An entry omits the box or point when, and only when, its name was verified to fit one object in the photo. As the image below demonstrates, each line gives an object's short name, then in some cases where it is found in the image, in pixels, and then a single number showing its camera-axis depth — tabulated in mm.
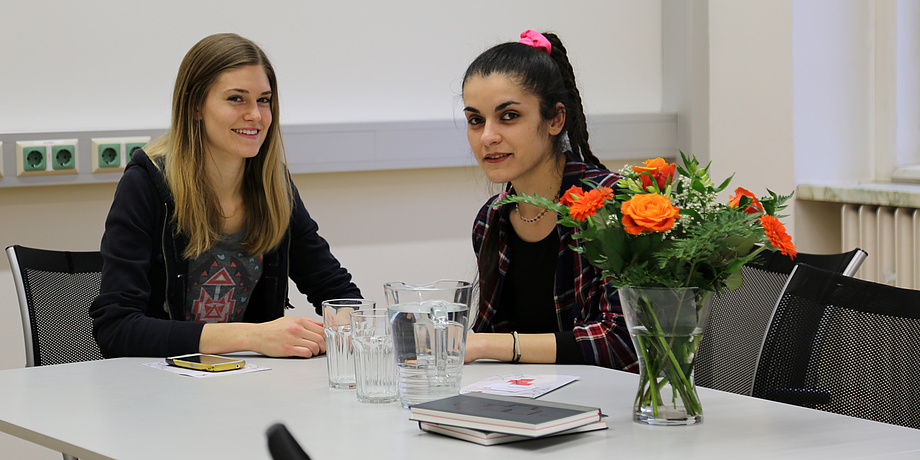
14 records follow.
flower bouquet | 2653
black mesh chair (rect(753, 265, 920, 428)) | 2782
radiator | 4192
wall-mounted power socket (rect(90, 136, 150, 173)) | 4117
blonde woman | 3412
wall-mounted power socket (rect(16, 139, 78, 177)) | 4023
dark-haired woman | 3351
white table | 2592
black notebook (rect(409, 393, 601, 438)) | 2596
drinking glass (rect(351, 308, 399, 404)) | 2828
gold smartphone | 3070
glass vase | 2679
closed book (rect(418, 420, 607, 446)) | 2611
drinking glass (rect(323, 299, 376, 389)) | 2902
